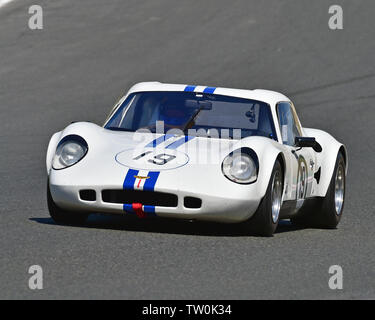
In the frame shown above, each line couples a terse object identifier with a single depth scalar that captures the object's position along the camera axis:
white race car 15.49
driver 17.47
